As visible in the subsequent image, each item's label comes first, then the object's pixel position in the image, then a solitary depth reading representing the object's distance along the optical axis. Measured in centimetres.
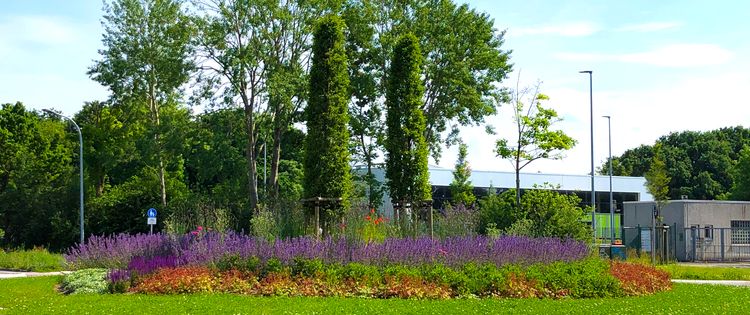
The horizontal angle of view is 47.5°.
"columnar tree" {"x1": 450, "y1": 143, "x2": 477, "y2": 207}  5312
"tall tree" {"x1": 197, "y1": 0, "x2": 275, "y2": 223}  3856
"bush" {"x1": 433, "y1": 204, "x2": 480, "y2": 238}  2084
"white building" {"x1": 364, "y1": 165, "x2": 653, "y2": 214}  6200
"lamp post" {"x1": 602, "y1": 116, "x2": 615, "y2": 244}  5666
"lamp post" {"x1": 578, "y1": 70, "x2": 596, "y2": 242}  4275
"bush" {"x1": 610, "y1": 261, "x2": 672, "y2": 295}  1780
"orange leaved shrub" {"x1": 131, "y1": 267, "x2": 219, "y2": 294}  1622
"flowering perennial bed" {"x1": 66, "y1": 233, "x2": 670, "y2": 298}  1623
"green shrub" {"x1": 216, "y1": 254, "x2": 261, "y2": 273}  1681
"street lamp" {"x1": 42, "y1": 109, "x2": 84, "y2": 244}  4184
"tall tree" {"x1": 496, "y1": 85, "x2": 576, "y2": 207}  3522
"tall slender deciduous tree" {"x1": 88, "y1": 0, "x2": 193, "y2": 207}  4297
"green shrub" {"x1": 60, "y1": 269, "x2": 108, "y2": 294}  1727
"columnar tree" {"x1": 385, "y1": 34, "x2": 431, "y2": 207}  2242
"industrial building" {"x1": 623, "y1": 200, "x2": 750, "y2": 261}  4303
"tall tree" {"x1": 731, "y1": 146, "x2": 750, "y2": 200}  7144
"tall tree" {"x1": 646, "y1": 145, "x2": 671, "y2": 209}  4647
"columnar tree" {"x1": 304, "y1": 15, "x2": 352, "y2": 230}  2112
